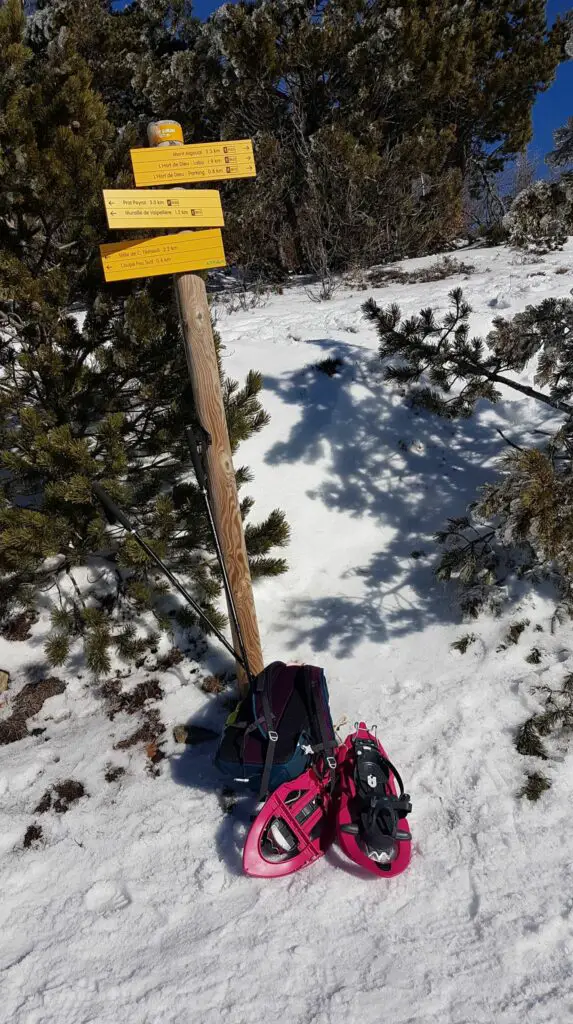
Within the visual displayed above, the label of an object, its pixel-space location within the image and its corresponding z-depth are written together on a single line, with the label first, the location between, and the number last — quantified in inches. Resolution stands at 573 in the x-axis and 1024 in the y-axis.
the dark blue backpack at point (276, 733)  115.3
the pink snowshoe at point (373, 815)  103.6
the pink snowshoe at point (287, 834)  105.9
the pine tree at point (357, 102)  406.9
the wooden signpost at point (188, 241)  112.5
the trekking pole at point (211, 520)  127.9
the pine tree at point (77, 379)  121.7
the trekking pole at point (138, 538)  128.6
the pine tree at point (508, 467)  113.8
